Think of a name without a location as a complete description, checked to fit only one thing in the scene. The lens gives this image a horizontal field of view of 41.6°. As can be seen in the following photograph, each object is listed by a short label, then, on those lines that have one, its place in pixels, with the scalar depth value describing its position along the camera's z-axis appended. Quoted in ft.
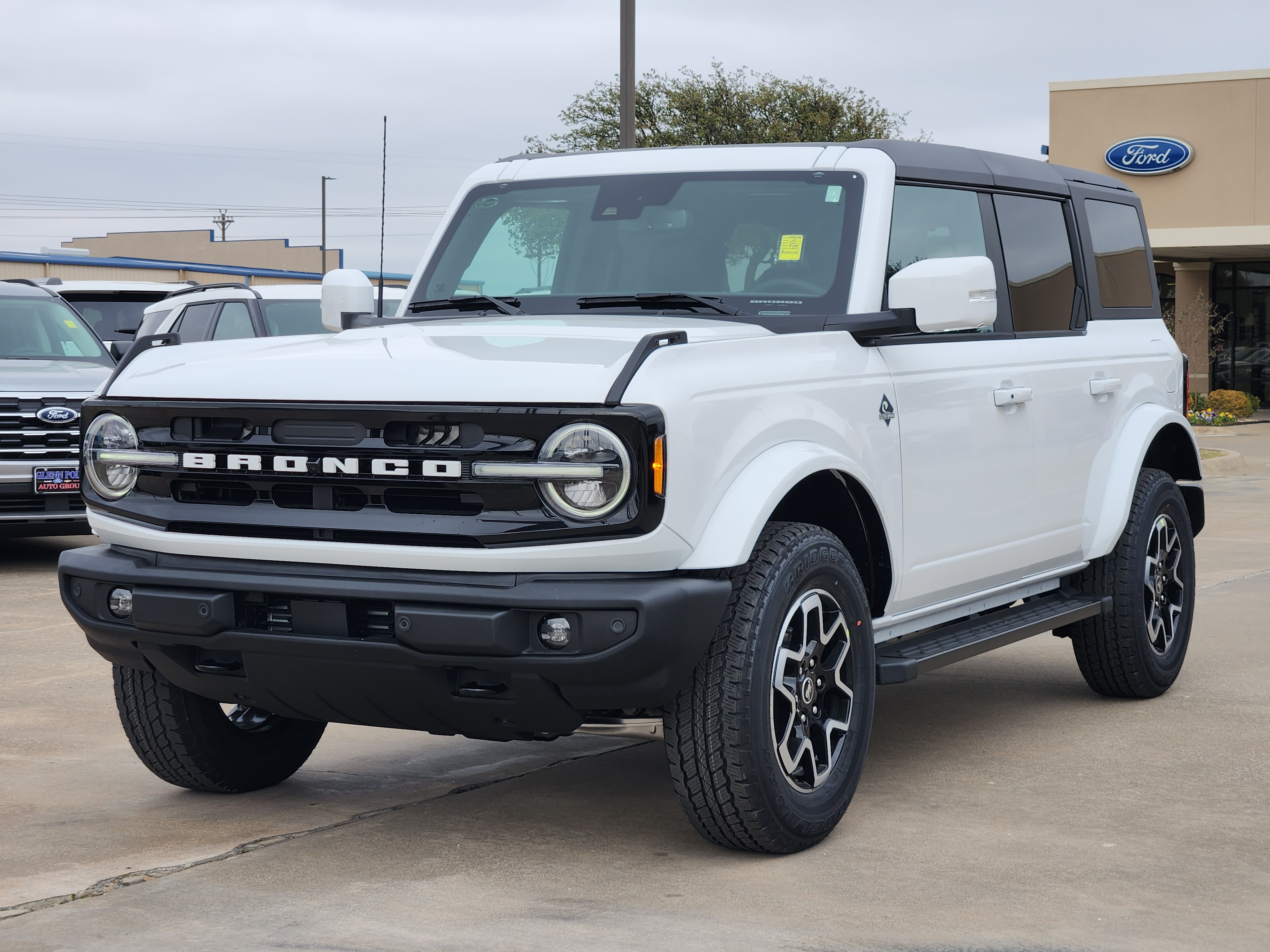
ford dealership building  105.81
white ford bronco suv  13.33
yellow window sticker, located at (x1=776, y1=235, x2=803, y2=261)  17.56
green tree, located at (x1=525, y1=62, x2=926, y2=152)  114.83
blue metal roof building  114.11
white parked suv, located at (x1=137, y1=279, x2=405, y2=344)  44.01
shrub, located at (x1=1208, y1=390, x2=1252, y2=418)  101.76
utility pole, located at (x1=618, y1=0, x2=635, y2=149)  54.54
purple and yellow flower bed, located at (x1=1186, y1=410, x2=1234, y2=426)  96.22
